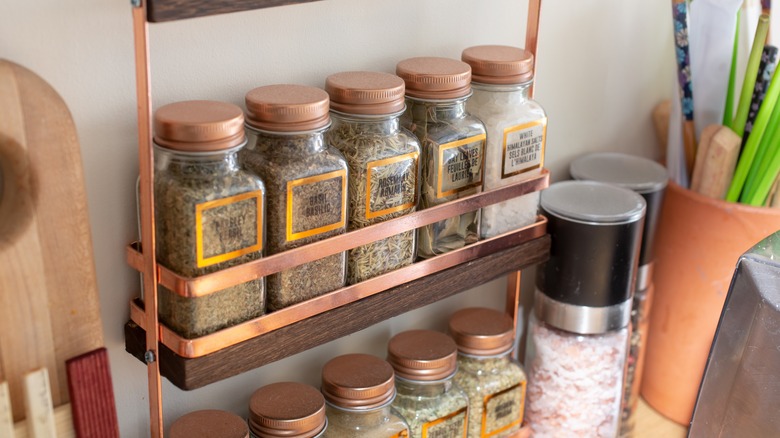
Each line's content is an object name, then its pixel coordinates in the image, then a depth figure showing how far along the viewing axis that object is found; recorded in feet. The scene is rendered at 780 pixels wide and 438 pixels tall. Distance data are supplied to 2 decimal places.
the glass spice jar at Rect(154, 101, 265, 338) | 2.39
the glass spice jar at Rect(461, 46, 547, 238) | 3.11
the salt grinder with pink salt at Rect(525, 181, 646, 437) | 3.51
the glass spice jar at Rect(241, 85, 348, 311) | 2.56
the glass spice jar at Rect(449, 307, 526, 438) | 3.43
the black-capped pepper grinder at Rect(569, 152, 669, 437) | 3.88
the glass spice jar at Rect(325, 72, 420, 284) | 2.75
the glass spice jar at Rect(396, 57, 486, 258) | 2.93
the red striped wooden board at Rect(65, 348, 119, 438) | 2.24
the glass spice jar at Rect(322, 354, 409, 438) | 3.07
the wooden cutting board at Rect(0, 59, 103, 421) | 2.06
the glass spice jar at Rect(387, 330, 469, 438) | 3.23
